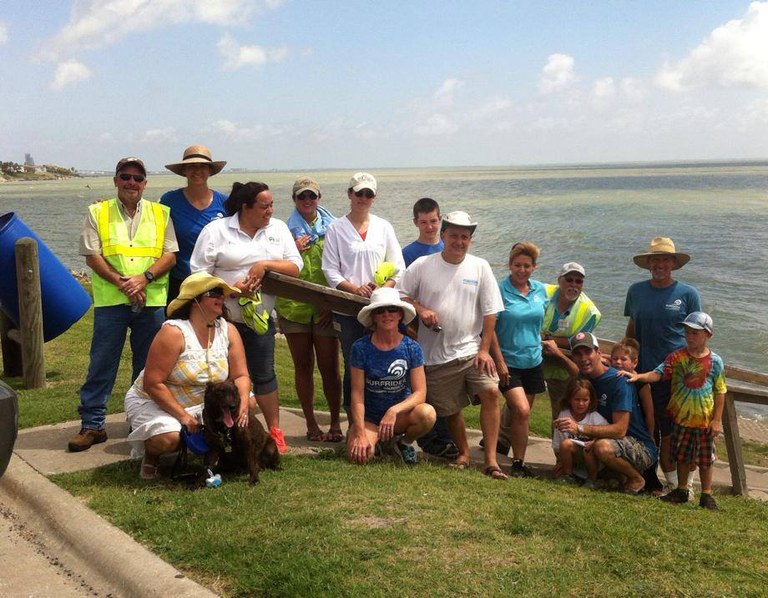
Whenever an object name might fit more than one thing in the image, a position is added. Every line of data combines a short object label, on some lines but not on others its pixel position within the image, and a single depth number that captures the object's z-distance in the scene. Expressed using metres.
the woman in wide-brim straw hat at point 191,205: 6.15
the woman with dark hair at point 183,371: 5.16
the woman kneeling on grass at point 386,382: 5.67
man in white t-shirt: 5.96
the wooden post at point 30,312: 8.18
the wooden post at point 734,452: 7.54
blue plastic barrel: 8.37
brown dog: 4.99
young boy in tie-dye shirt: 6.21
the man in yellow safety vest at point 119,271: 5.86
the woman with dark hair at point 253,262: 5.76
